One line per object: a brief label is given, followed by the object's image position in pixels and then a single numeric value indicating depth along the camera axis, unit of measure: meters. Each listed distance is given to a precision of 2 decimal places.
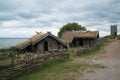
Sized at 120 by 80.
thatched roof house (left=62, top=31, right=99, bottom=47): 19.40
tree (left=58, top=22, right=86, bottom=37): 31.08
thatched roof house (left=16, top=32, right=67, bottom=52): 13.53
